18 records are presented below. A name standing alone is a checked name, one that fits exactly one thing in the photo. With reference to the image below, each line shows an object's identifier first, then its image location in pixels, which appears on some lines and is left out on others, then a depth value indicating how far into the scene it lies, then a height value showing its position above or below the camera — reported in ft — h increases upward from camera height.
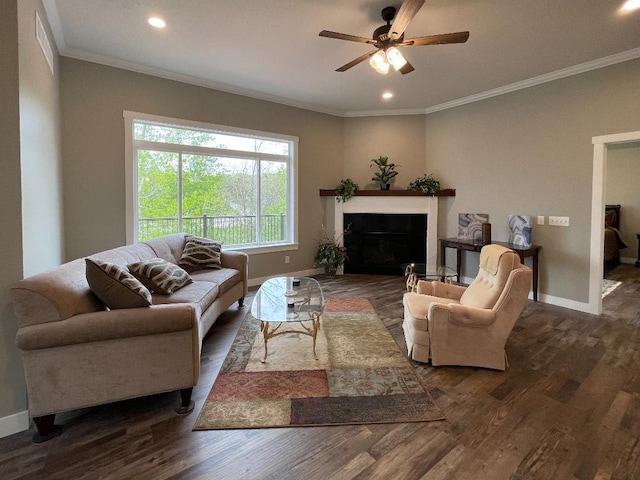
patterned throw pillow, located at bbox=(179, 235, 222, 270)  13.01 -1.28
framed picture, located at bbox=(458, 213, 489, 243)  17.14 -0.07
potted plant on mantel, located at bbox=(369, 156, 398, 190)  19.77 +3.15
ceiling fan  8.46 +4.95
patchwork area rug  6.75 -3.85
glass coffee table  8.69 -2.35
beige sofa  6.00 -2.39
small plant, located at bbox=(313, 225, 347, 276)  19.52 -1.83
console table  14.25 -1.15
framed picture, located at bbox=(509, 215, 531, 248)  14.99 -0.28
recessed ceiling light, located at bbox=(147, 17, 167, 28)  10.06 +6.17
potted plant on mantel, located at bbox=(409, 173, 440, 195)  18.76 +2.20
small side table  12.56 -1.92
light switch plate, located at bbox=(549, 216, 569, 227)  14.05 +0.13
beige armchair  8.49 -2.58
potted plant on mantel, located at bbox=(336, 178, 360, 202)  19.56 +2.01
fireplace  19.22 -0.05
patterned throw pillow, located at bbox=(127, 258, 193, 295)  9.44 -1.55
